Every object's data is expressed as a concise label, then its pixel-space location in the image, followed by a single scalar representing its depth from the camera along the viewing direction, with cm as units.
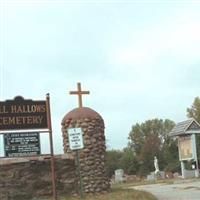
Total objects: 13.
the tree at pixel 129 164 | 6158
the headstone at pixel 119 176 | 3807
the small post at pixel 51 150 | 1227
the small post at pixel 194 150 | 3274
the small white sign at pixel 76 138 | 1284
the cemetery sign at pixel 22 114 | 1294
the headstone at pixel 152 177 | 3725
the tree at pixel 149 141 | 6117
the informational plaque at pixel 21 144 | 1268
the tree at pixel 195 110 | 5808
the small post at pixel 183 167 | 3359
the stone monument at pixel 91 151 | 1449
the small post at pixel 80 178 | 1343
